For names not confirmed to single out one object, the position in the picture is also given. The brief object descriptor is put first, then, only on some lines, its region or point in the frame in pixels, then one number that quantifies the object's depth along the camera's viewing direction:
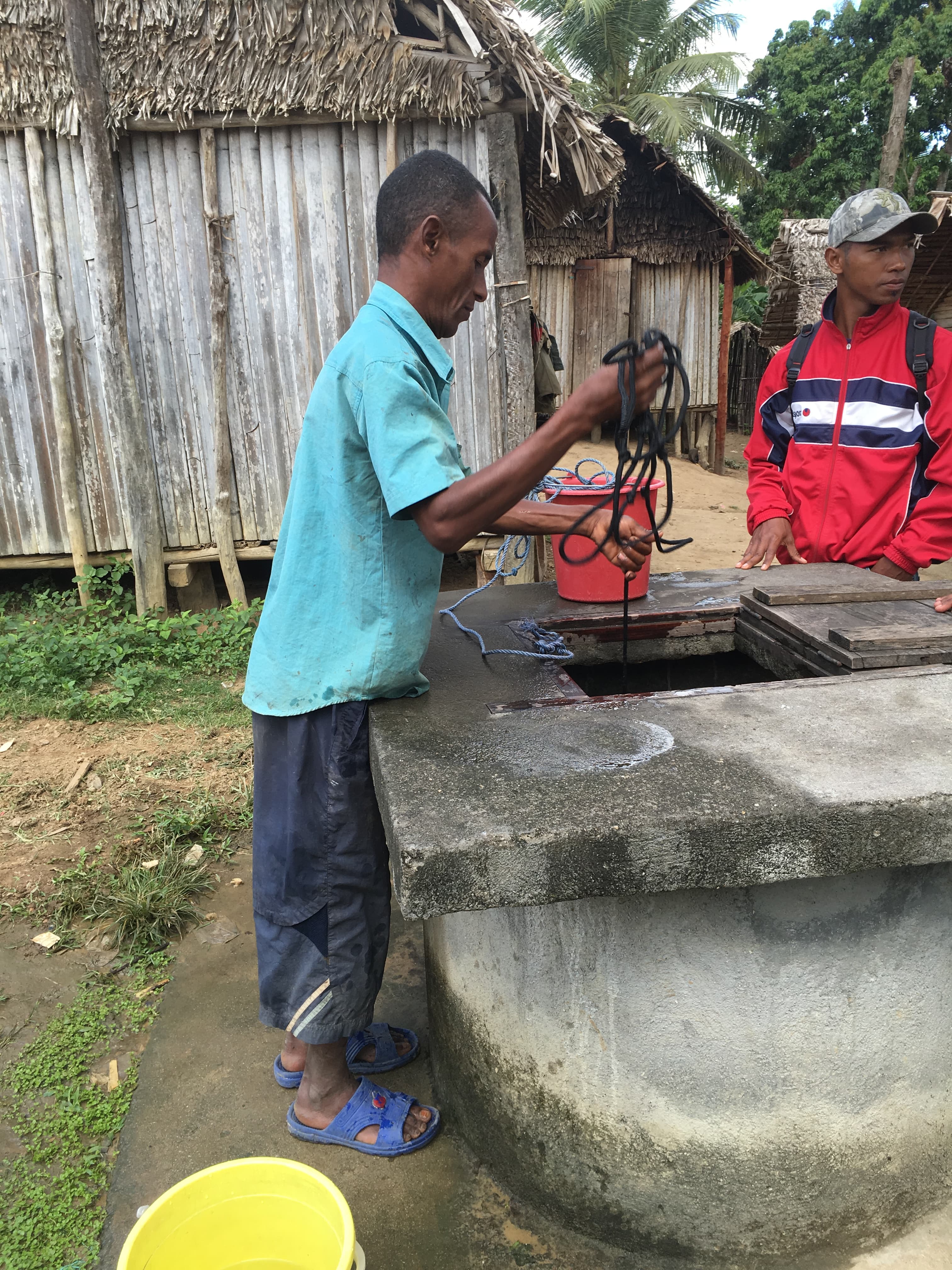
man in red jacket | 2.81
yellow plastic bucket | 1.47
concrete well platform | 1.41
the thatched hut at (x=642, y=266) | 11.77
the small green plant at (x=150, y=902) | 2.92
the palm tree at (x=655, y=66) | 15.84
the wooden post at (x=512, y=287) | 4.91
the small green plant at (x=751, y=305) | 19.44
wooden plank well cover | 2.08
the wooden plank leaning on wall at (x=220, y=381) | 5.09
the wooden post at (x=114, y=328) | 4.81
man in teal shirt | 1.62
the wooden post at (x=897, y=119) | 10.11
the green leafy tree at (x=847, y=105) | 17.06
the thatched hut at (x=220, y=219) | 4.75
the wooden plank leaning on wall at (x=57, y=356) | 5.12
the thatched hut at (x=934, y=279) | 7.59
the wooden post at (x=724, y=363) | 12.45
